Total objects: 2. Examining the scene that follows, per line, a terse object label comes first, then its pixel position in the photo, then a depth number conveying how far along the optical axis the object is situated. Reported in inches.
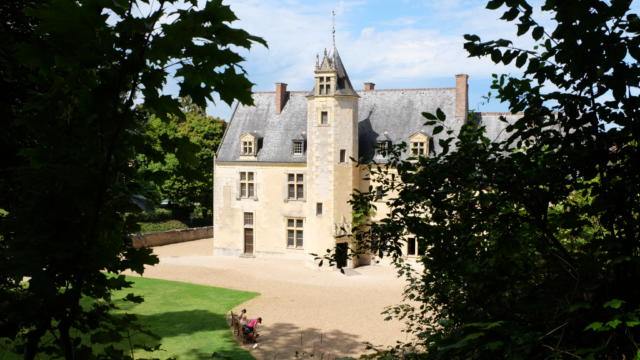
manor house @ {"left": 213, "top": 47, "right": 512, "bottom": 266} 1040.8
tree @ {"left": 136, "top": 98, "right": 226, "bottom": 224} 1432.1
